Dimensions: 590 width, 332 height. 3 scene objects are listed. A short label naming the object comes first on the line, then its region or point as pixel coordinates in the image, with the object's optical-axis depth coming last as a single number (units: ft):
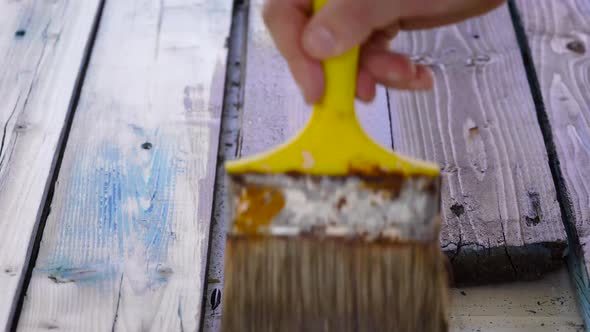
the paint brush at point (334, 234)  1.39
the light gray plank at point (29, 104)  1.69
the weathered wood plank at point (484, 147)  1.67
